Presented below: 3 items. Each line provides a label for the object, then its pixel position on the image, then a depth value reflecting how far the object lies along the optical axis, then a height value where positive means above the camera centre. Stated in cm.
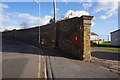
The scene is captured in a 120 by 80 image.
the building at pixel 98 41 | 2223 -22
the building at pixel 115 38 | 1739 +58
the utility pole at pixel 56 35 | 891 +51
